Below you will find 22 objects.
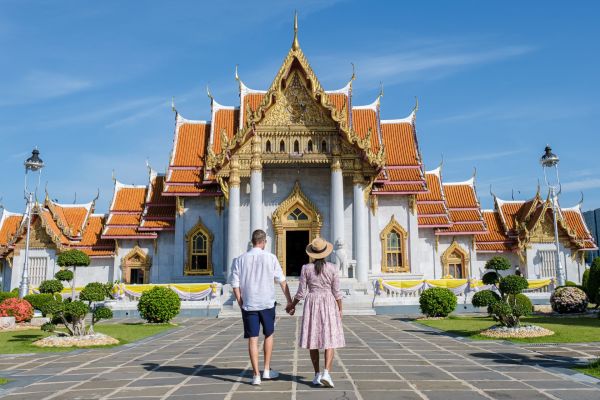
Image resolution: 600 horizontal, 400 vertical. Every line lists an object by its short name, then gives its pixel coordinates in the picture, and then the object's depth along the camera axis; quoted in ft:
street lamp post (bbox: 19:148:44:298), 73.51
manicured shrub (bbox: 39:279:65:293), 59.21
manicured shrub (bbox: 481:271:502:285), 50.08
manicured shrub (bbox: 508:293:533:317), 40.98
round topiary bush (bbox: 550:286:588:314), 62.95
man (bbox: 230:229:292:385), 22.79
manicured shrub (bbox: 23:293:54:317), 68.89
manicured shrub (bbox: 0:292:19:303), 68.54
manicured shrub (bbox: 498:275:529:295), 44.47
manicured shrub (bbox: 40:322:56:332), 38.41
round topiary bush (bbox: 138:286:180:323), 55.88
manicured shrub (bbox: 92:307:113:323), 41.37
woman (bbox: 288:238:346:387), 22.07
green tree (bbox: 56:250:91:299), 57.06
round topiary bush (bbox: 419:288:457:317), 57.00
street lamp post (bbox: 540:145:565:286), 83.51
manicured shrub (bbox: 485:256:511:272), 50.65
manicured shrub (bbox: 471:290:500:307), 43.93
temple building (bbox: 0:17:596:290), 81.82
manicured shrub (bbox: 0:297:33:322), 57.93
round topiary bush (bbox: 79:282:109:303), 42.70
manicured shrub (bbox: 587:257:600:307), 63.87
